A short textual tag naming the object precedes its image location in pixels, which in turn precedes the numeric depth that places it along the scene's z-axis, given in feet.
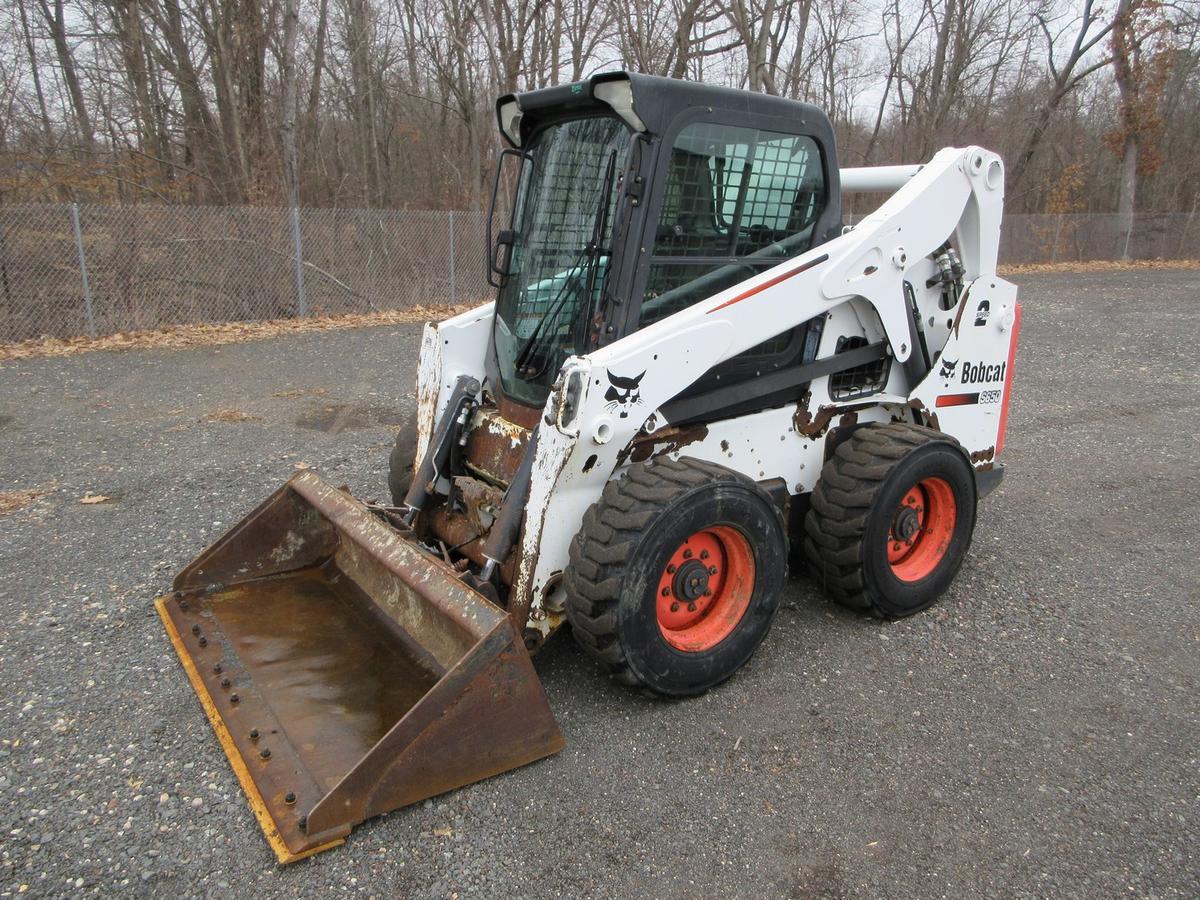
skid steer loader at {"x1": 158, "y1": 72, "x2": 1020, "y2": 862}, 9.87
